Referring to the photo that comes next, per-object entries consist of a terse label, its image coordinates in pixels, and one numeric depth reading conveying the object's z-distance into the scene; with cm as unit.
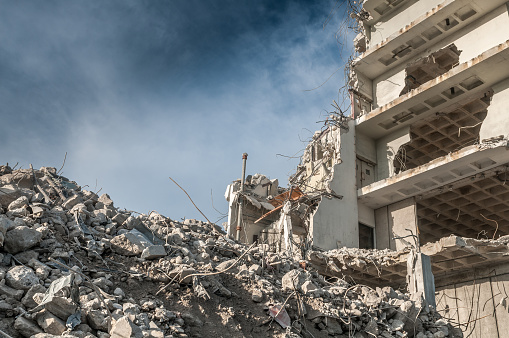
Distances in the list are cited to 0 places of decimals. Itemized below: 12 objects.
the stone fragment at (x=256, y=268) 837
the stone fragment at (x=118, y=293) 630
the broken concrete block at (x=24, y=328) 519
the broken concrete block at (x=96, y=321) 551
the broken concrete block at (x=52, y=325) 527
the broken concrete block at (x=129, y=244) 746
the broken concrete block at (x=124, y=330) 536
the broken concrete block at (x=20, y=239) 638
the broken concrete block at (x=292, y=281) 807
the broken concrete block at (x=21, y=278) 573
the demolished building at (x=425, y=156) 1586
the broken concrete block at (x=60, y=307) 543
